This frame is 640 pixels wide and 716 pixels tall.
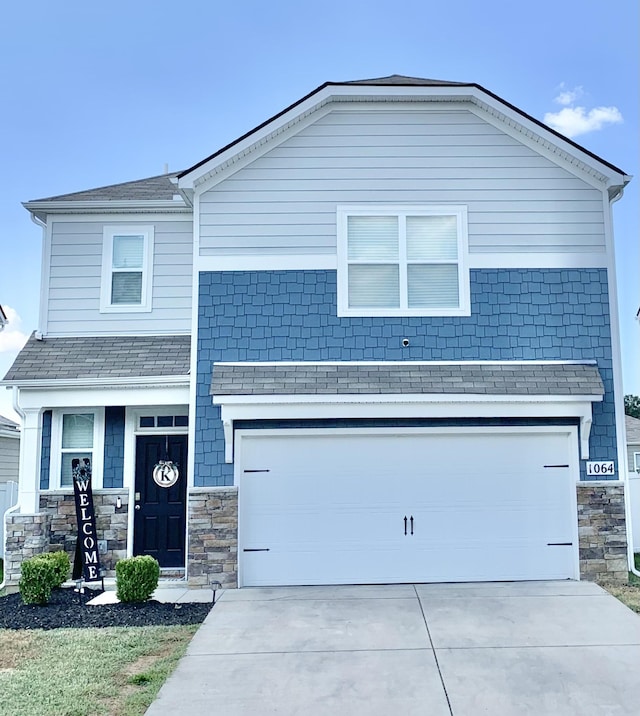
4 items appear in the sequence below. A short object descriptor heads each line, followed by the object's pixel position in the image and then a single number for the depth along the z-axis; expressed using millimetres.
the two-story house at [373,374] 8555
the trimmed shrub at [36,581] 7754
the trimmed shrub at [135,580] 7645
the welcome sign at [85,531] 8727
